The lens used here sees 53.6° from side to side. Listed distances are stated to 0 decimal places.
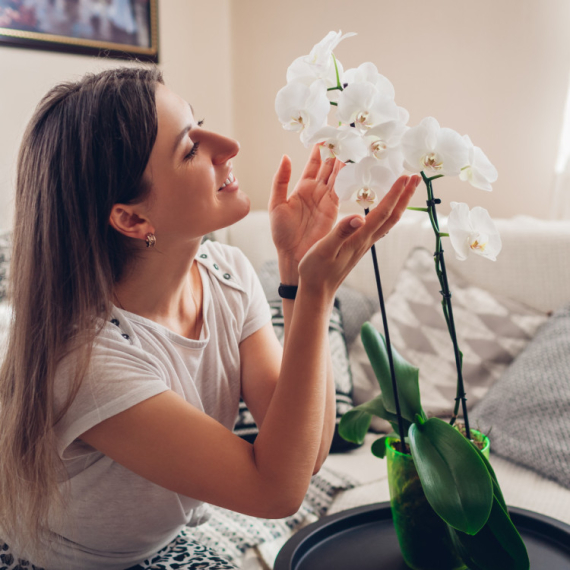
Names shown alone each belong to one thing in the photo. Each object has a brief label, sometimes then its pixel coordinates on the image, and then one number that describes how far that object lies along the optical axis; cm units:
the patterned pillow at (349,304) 190
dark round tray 85
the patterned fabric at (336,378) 158
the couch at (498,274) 141
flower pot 74
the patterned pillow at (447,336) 173
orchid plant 66
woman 82
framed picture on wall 217
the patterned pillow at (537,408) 144
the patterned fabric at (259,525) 121
